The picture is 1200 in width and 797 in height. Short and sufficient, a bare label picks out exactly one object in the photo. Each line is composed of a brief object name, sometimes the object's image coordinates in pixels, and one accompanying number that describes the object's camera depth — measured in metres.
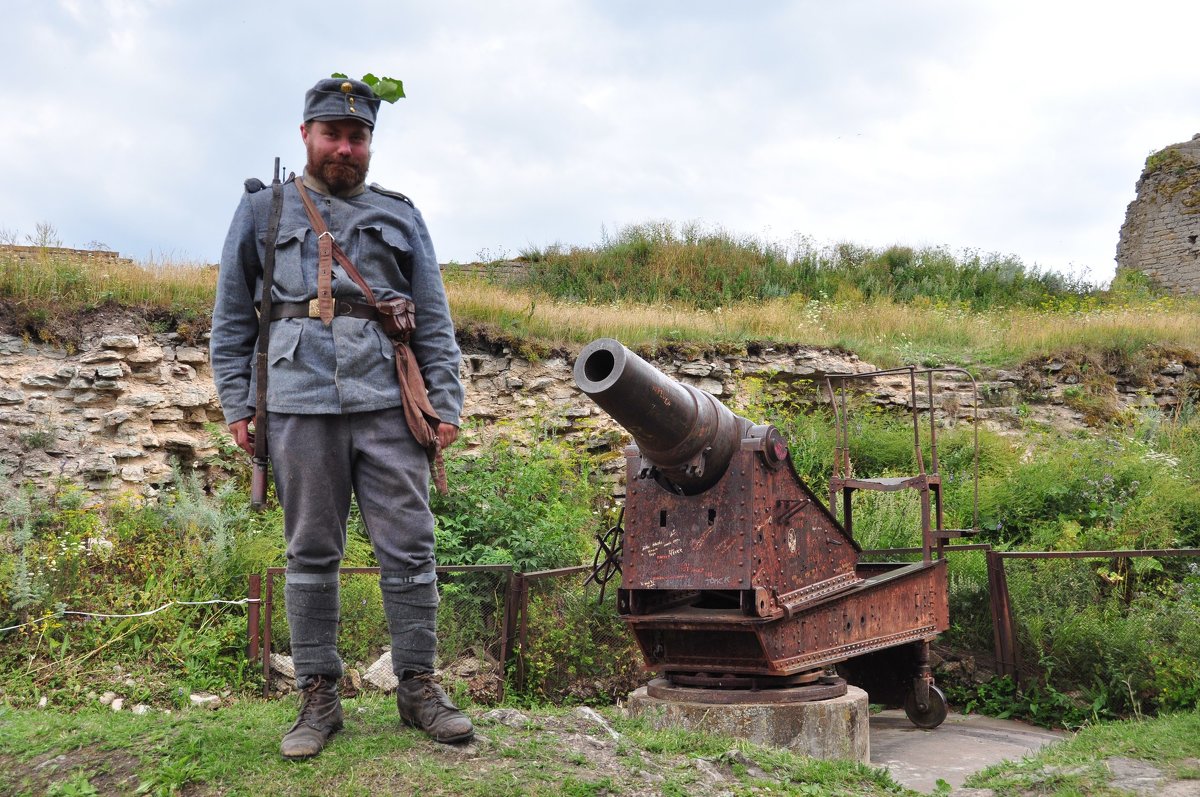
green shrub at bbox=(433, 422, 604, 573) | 7.37
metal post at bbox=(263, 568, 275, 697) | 6.19
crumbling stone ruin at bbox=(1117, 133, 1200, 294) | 19.75
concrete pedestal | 5.04
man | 3.45
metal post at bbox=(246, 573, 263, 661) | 6.28
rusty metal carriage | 4.87
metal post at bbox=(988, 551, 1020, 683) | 7.24
